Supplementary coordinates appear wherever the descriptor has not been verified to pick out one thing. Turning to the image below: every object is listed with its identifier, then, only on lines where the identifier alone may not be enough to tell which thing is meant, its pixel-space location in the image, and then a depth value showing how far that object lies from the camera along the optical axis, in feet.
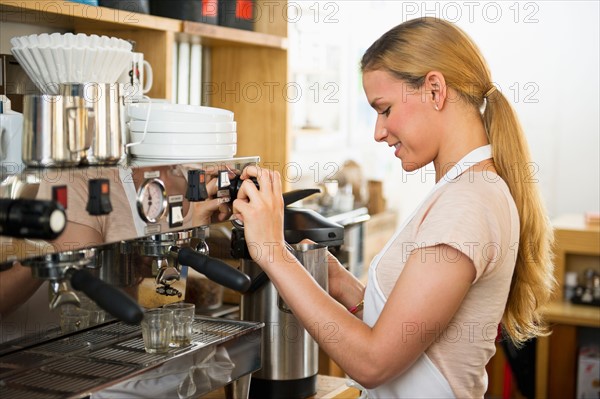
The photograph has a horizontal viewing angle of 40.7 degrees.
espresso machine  3.32
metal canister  5.14
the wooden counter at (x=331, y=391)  5.16
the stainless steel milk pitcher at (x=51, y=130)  3.46
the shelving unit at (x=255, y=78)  6.51
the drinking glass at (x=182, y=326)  4.27
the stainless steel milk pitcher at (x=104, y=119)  3.65
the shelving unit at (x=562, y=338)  10.36
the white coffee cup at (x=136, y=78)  4.96
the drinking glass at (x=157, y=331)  4.18
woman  3.91
